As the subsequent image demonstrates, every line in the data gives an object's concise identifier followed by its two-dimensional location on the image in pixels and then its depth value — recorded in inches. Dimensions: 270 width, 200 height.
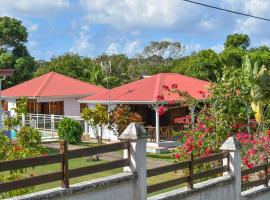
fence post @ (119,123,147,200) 326.3
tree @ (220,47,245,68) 1627.7
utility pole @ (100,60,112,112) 2130.2
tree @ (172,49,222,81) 1598.2
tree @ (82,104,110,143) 994.1
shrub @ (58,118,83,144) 1105.4
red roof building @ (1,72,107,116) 1396.4
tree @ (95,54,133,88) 2214.6
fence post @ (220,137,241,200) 416.5
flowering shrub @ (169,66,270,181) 486.3
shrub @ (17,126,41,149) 361.4
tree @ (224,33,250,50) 2156.7
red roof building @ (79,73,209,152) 1134.4
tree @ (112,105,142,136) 974.4
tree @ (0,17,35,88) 1959.9
